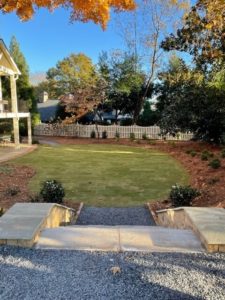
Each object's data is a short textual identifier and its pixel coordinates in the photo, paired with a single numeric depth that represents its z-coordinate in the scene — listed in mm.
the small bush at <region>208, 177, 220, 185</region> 7182
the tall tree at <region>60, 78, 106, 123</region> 18684
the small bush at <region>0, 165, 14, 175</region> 8545
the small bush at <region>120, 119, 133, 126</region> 21595
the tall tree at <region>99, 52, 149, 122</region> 19753
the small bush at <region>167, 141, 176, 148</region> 15236
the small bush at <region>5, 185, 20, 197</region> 6463
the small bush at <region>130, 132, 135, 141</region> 17926
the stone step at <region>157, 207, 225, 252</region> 2823
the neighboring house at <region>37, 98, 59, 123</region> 30865
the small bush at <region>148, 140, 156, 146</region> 16005
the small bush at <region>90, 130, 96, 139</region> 19553
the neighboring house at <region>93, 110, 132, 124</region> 22651
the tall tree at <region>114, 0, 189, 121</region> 18459
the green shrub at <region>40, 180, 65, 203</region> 5734
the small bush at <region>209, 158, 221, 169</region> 8626
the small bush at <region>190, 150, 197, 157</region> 11744
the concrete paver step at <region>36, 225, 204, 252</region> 2823
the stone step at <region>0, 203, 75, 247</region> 2852
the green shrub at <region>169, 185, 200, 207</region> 5655
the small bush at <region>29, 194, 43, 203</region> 5650
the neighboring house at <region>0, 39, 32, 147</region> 13307
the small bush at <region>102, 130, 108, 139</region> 19382
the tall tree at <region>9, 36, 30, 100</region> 20349
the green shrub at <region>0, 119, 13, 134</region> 19146
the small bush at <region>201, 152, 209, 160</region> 10605
